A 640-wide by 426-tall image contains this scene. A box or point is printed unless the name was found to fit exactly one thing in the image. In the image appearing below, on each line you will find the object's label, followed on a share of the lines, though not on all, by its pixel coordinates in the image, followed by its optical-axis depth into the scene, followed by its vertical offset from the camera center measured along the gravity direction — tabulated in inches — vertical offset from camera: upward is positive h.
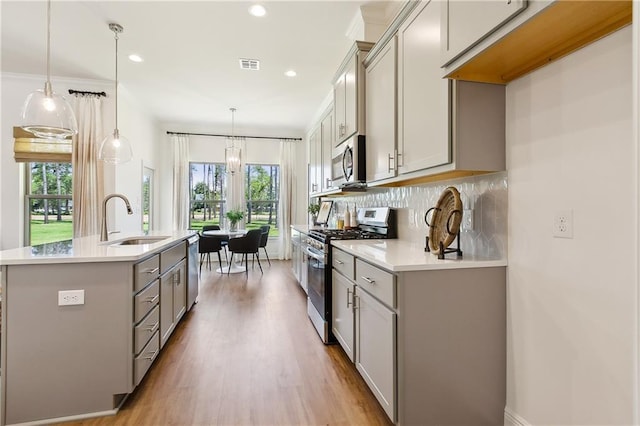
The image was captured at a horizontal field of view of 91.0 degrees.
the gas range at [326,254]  107.7 -15.9
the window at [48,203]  183.5 +3.9
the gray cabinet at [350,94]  109.7 +44.6
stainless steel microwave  111.1 +19.0
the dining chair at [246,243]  213.9 -22.0
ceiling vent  154.2 +73.7
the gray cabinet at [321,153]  167.9 +35.6
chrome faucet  106.7 -7.2
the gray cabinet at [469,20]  46.5 +31.6
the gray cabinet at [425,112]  64.1 +22.9
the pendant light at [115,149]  130.3 +25.7
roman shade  174.7 +34.1
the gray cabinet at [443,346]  62.6 -27.3
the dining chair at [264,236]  242.4 -19.2
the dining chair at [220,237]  220.9 -18.3
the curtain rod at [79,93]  179.9 +67.4
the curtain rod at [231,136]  266.0 +66.1
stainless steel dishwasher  138.6 -28.1
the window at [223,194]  275.9 +15.0
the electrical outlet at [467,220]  76.6 -1.9
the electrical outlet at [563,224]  53.5 -1.9
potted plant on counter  220.2 +0.3
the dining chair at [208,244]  219.0 -23.7
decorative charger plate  67.3 -2.0
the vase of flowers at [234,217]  250.4 -4.9
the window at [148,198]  234.5 +9.6
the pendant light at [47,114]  84.3 +26.1
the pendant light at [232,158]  230.5 +39.4
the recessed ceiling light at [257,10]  111.2 +72.5
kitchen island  69.1 -28.2
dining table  216.6 -17.2
